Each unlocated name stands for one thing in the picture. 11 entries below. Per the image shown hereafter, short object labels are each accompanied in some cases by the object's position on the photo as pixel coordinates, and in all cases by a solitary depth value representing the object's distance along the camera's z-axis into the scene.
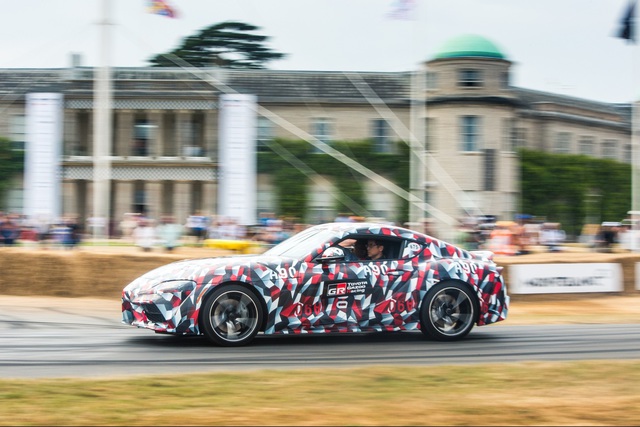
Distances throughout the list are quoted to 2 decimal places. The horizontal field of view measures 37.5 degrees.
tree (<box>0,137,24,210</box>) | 45.75
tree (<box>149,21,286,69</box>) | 66.25
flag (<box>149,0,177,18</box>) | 27.16
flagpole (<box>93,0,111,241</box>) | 24.70
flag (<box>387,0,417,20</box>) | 29.72
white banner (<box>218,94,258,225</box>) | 42.50
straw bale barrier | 17.00
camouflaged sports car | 10.11
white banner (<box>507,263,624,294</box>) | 18.58
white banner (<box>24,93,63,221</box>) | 41.91
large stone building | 46.00
